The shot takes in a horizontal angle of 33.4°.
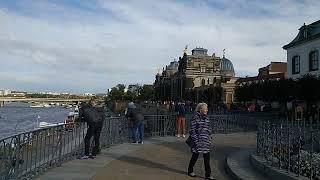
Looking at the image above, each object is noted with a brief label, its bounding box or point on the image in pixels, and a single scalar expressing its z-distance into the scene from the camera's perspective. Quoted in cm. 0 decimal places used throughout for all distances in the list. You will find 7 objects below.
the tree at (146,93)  17625
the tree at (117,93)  17625
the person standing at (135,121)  2016
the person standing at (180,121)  2383
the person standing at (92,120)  1438
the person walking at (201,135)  1152
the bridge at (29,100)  15636
